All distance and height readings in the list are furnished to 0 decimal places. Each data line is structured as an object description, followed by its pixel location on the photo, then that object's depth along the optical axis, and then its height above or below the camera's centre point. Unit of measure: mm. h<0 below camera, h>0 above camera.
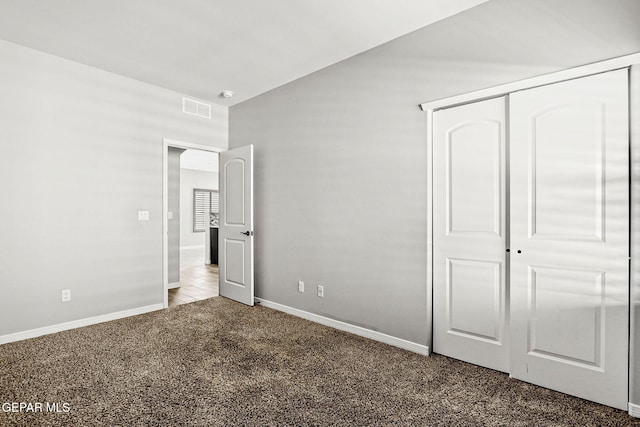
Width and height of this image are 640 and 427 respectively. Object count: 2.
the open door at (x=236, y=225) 4270 -192
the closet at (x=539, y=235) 2029 -175
